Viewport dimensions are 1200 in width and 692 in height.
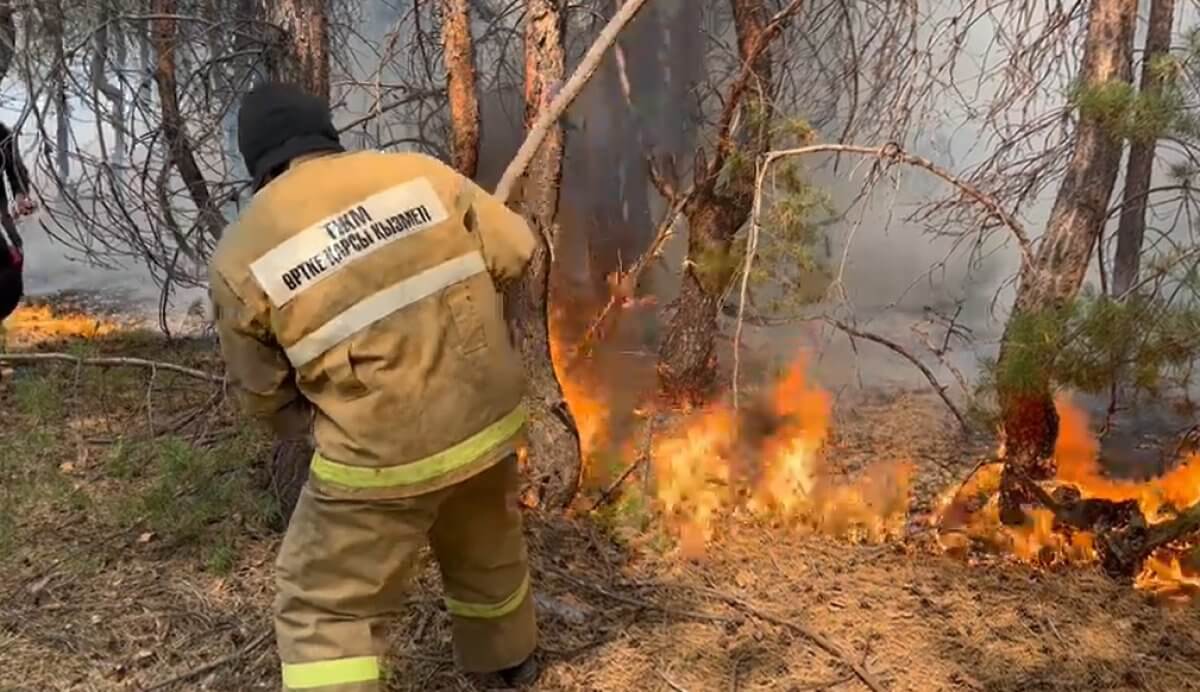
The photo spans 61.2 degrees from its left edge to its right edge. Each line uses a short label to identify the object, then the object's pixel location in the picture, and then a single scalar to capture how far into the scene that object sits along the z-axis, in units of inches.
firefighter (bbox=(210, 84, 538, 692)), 94.7
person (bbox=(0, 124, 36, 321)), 214.4
